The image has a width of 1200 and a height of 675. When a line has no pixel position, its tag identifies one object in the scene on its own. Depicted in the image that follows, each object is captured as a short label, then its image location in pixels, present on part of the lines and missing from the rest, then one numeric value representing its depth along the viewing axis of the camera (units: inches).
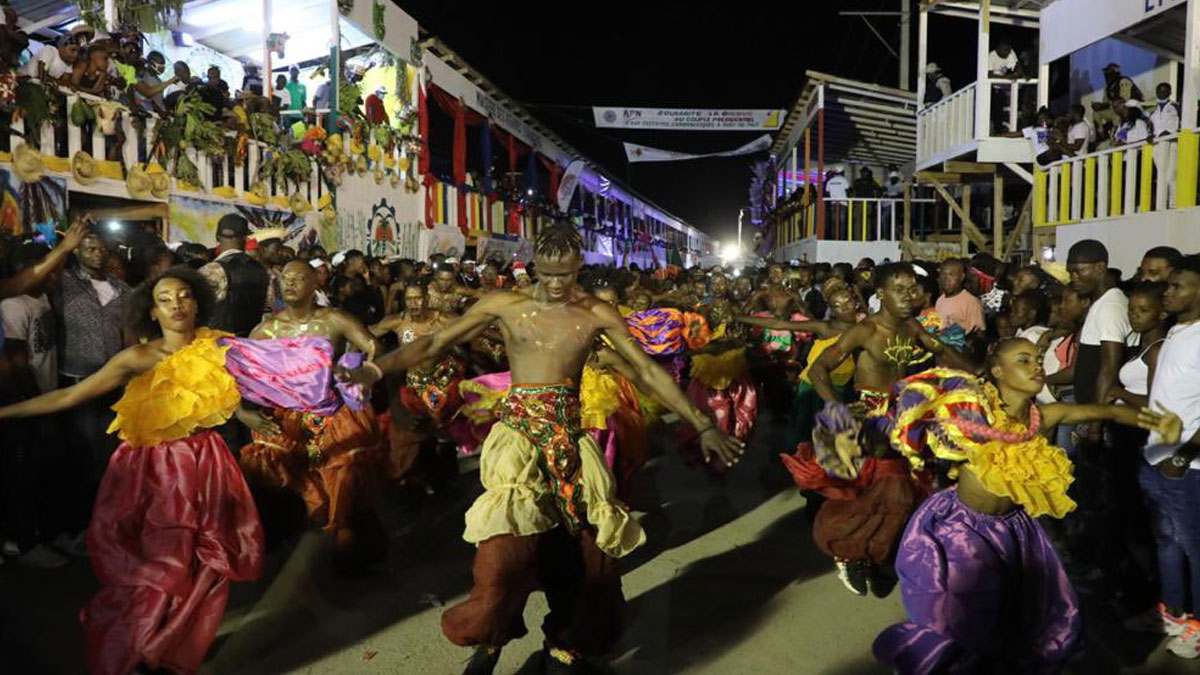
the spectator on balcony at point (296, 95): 612.3
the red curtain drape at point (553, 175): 1300.4
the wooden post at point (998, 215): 635.5
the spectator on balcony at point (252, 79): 592.1
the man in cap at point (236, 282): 261.3
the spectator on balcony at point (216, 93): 451.2
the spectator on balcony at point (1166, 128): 415.8
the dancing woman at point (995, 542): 147.2
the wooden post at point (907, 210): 784.9
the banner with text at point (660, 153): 1428.4
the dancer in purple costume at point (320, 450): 215.0
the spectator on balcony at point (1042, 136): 548.7
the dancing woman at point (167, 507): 153.2
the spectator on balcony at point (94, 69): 364.8
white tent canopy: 514.6
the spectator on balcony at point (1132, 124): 482.6
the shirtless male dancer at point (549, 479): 152.3
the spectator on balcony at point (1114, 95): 530.9
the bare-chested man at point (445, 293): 294.2
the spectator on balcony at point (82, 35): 372.5
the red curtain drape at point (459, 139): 839.7
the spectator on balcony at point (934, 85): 724.0
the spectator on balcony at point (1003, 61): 630.5
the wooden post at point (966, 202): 722.8
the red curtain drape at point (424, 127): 756.0
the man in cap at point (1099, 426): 204.4
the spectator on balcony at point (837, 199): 858.8
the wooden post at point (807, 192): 893.2
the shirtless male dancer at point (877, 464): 211.6
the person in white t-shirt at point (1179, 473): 169.3
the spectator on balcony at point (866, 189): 896.9
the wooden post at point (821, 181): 828.0
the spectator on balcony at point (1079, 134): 535.8
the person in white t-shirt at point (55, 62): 343.0
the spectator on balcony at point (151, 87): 414.9
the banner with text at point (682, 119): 1288.1
